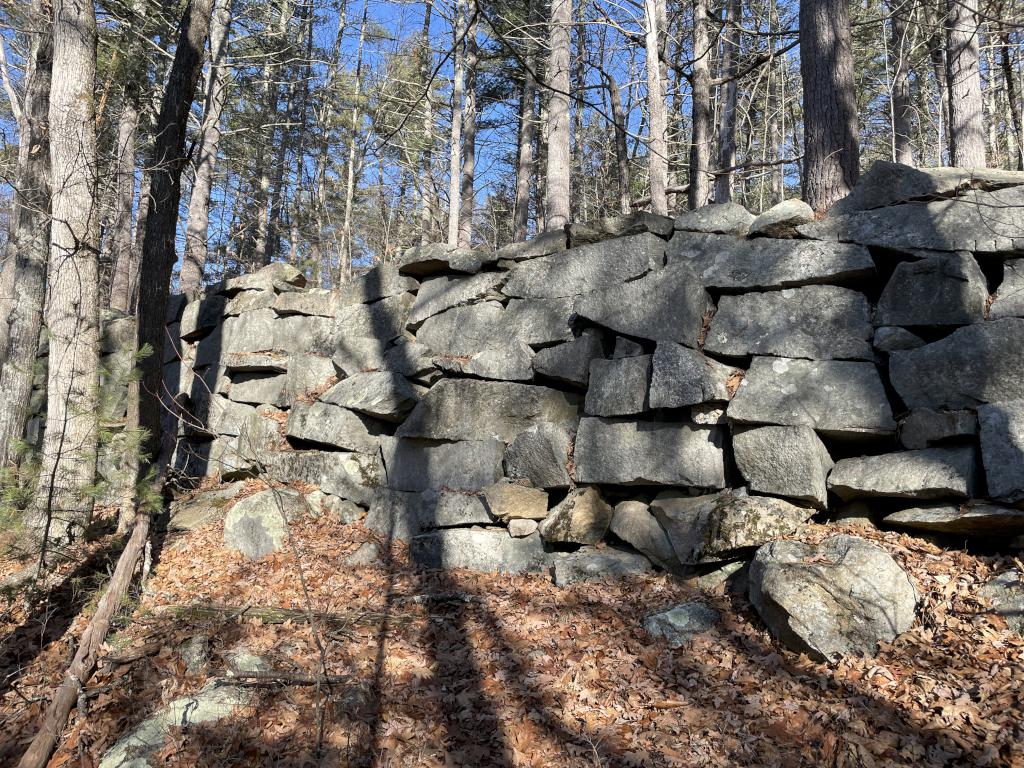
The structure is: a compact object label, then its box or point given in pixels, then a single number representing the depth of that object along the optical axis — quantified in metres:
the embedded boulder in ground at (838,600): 4.29
